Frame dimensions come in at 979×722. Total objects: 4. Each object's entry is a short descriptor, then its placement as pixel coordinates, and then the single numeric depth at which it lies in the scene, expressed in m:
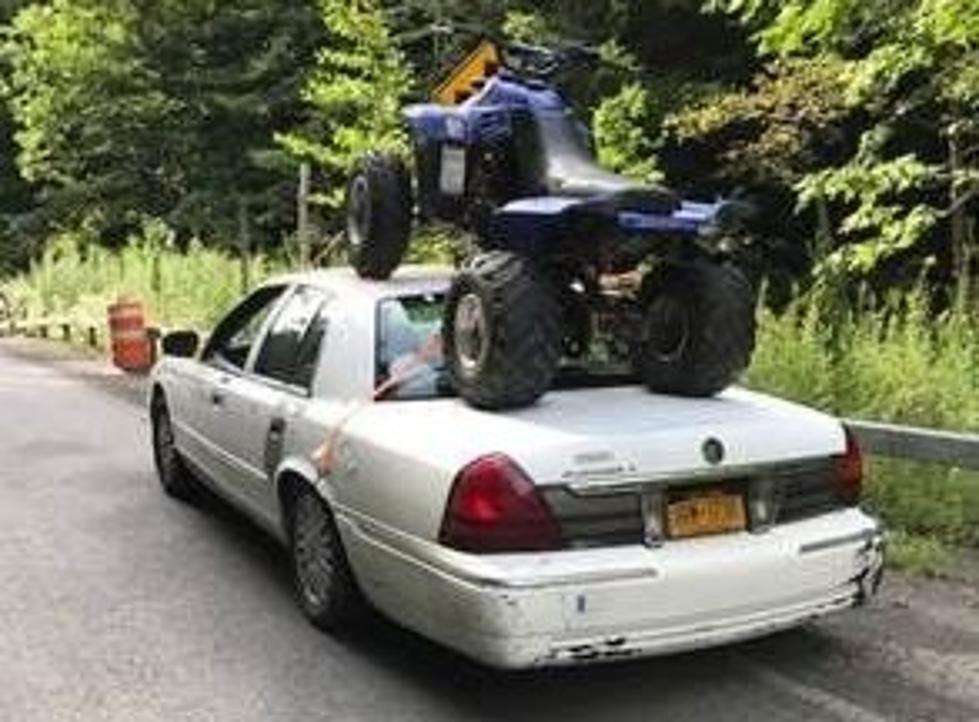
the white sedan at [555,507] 5.83
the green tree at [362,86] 19.84
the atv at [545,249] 6.46
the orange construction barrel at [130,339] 18.52
